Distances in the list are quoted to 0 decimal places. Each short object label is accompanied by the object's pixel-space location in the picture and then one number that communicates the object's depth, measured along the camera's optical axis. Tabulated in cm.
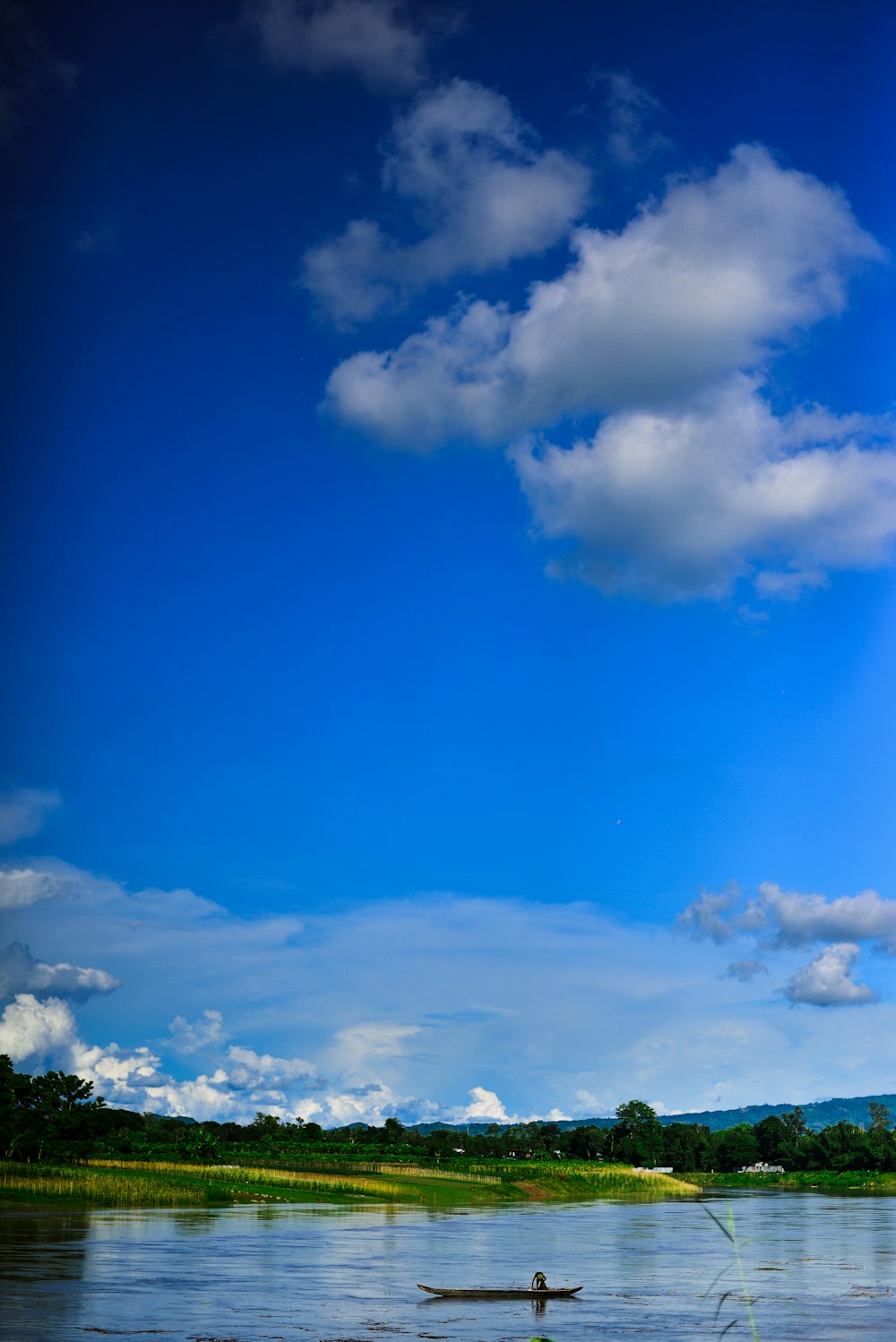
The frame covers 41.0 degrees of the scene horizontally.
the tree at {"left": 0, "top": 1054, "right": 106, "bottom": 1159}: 10069
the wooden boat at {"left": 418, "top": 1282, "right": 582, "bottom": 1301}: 4203
